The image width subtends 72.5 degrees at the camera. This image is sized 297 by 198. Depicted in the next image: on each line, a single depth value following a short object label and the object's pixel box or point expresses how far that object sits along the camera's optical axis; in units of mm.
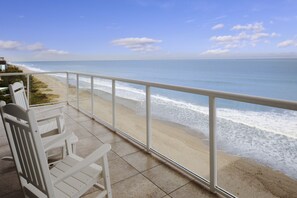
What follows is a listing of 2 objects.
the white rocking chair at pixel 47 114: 2283
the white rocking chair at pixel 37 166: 1110
